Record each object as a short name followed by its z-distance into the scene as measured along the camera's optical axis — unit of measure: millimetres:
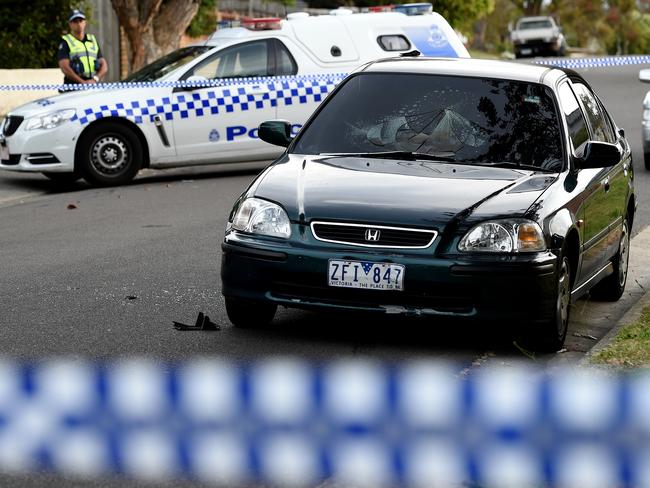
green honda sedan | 14227
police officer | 34344
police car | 30500
